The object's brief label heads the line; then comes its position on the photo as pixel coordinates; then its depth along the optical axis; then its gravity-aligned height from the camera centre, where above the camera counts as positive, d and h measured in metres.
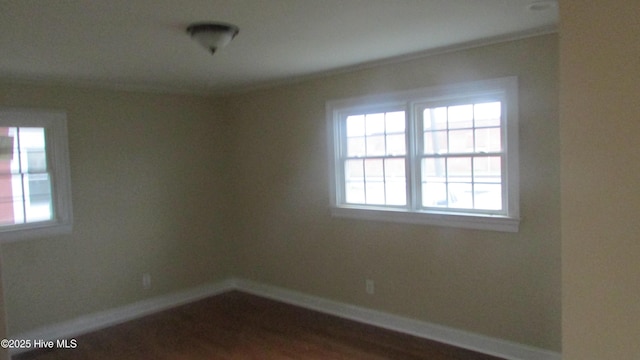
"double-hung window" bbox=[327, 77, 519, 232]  3.42 +0.10
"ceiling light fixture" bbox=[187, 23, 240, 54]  2.71 +0.87
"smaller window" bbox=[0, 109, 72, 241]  4.03 +0.04
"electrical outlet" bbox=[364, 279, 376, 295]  4.29 -1.13
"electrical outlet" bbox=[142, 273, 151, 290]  4.89 -1.16
